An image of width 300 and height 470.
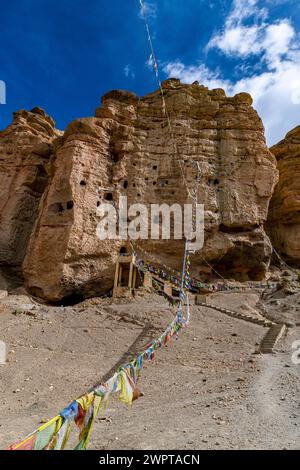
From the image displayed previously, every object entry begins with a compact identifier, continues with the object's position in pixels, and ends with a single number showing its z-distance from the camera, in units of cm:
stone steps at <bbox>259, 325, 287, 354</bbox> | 1170
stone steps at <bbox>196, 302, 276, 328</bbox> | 1439
